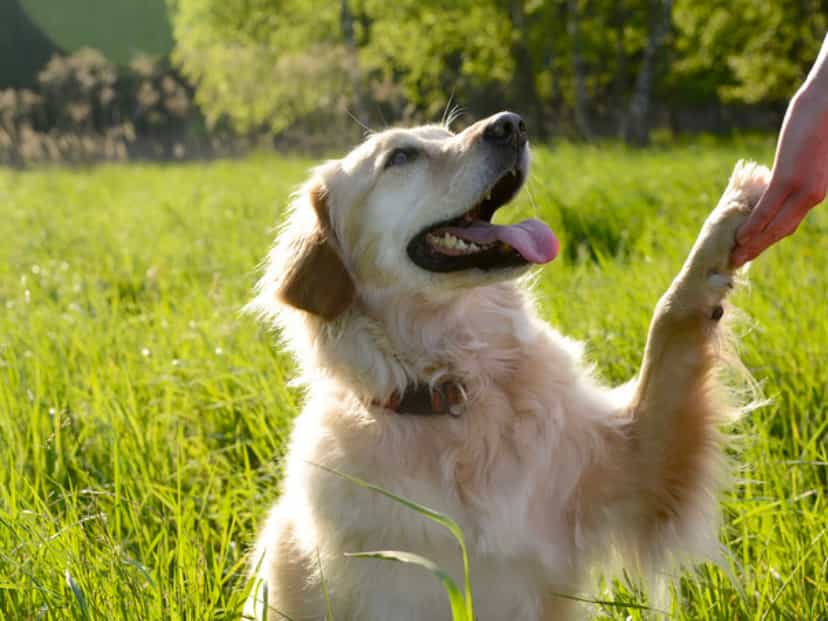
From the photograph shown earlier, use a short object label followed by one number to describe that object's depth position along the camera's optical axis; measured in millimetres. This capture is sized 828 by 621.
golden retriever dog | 2098
